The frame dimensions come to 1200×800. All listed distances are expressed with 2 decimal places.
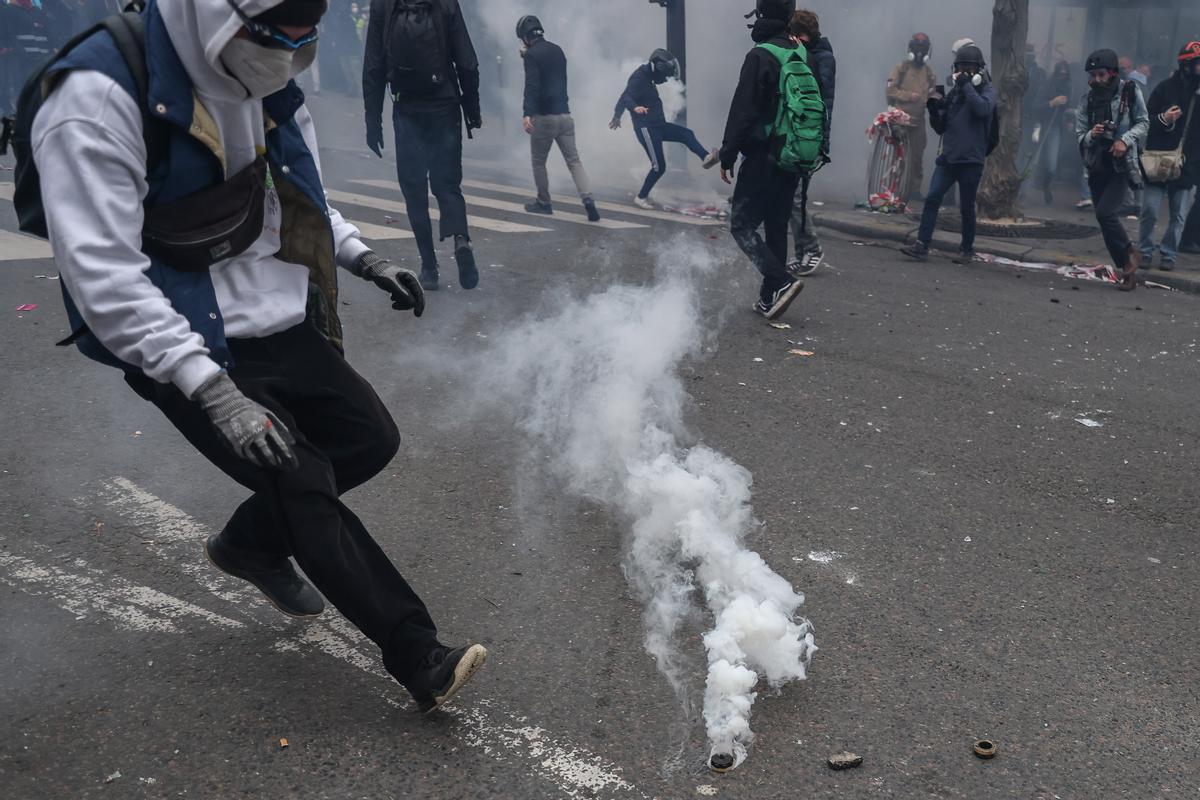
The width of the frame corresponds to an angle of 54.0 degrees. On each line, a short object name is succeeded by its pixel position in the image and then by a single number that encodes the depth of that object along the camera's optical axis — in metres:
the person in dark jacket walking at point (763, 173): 6.73
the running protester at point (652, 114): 12.70
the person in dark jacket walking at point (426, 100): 7.14
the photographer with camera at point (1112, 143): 8.83
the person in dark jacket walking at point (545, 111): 11.01
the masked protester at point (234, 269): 2.32
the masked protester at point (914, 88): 14.20
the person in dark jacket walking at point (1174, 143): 9.37
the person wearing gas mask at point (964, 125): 9.51
